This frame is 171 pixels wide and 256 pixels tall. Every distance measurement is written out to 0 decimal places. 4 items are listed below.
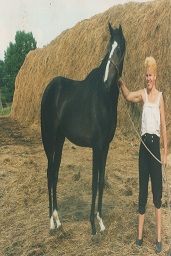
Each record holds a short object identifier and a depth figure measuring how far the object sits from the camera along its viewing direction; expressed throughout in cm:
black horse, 426
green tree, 4809
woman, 409
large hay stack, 946
